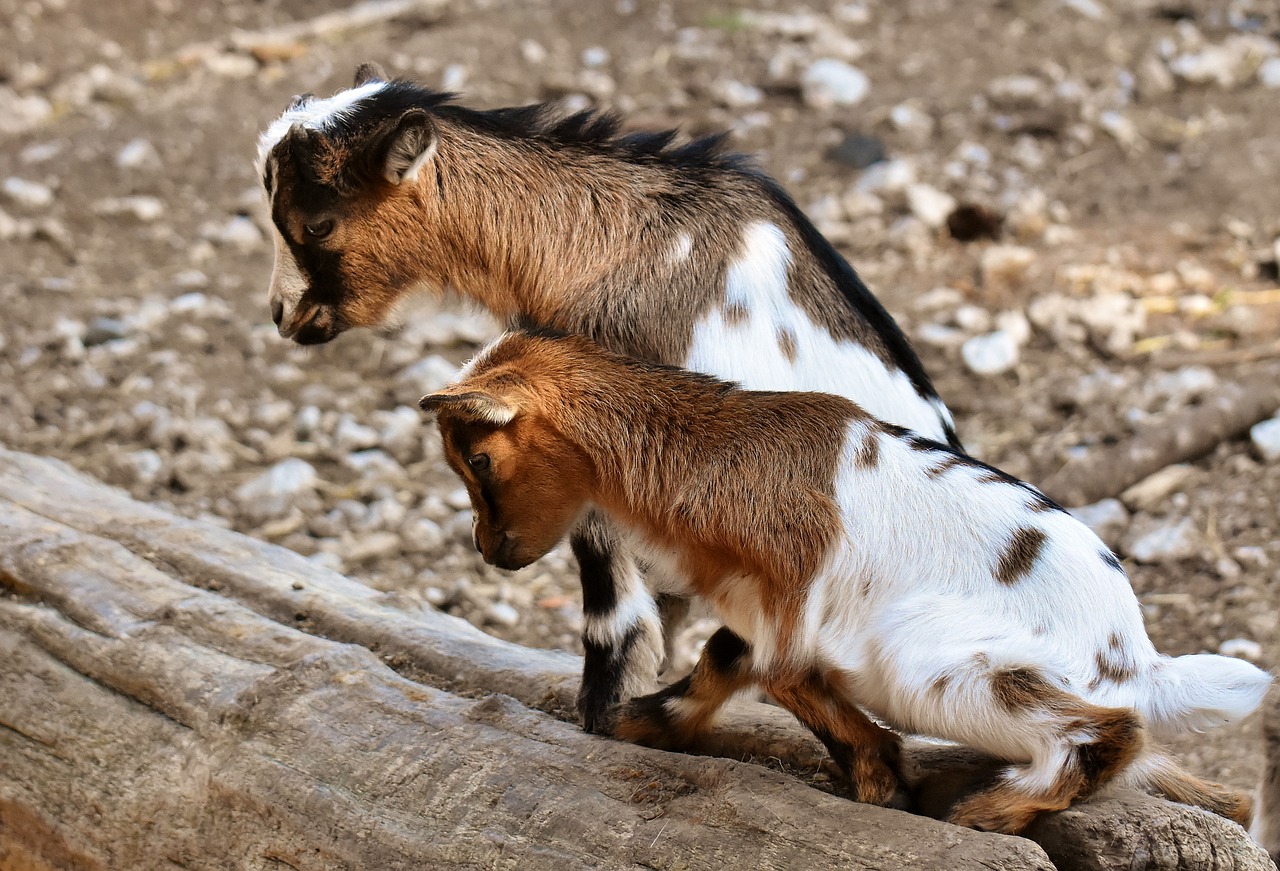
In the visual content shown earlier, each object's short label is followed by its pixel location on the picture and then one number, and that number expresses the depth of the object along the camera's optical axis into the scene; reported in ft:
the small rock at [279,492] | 43.06
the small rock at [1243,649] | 33.88
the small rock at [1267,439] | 42.24
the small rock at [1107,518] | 40.83
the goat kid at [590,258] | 27.22
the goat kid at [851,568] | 20.54
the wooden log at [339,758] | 20.21
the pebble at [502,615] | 38.83
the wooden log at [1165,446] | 42.65
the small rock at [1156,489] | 41.81
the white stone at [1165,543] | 38.98
